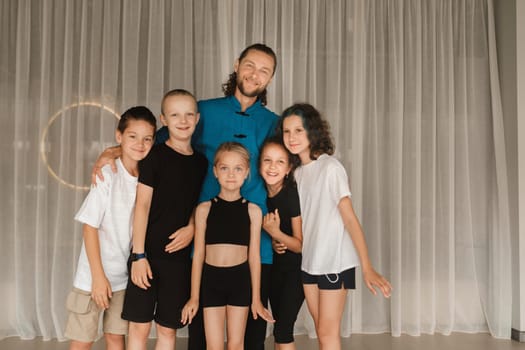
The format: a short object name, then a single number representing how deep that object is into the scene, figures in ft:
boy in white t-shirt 6.46
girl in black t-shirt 7.04
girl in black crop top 6.49
